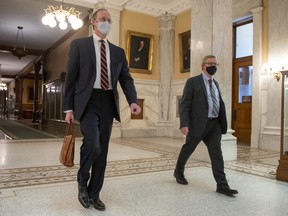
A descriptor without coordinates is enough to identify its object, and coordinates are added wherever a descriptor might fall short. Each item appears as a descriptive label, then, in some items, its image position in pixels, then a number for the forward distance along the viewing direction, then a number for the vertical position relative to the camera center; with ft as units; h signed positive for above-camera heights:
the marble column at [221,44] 17.97 +3.99
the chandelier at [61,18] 27.09 +8.26
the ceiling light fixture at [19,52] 46.33 +8.64
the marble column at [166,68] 34.60 +4.71
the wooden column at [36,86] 65.41 +4.49
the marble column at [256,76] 25.44 +2.88
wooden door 28.30 +0.96
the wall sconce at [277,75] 23.68 +2.77
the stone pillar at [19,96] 84.26 +2.86
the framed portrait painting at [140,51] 33.27 +6.47
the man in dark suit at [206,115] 10.78 -0.27
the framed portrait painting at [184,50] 32.37 +6.51
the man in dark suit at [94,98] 8.23 +0.24
